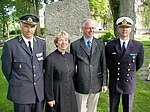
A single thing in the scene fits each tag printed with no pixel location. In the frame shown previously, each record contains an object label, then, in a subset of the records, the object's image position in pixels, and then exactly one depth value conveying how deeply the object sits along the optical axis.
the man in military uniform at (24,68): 1.90
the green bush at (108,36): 11.63
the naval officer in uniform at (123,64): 2.20
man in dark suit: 2.17
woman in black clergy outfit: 2.00
